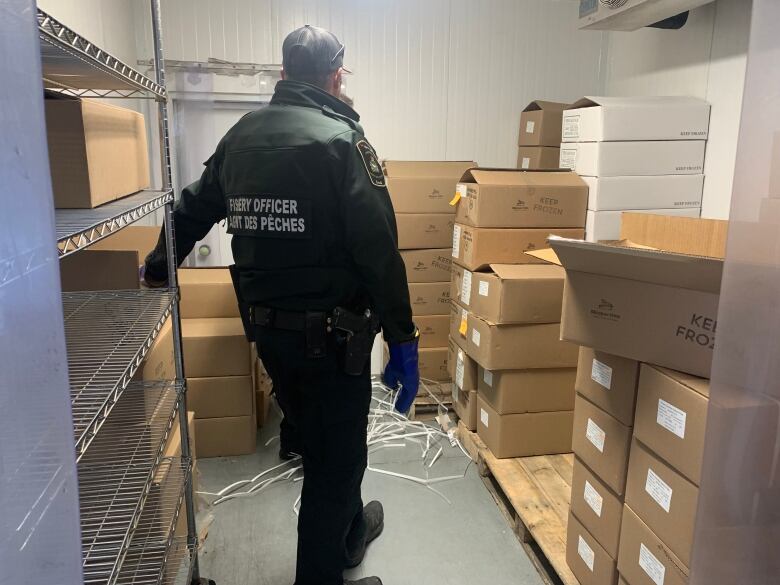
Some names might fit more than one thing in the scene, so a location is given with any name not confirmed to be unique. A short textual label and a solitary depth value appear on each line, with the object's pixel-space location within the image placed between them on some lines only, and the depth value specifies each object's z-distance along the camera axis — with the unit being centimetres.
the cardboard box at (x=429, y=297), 362
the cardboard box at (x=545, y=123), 354
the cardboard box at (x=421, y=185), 348
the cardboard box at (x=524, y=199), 282
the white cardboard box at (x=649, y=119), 277
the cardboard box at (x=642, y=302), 141
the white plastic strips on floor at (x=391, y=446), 267
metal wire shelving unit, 114
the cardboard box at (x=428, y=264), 359
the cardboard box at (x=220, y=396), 285
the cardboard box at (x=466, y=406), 304
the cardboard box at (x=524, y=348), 265
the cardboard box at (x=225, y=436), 291
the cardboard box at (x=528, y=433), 274
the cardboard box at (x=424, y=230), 354
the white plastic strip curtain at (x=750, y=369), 74
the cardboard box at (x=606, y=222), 289
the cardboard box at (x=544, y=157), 357
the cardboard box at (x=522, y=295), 260
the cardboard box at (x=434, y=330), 364
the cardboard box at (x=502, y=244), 286
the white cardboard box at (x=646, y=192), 286
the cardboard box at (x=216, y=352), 282
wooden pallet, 212
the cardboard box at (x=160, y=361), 177
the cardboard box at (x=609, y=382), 164
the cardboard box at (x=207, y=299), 306
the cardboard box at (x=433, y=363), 365
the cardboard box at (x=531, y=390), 271
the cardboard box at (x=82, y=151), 124
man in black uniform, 175
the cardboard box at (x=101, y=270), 183
